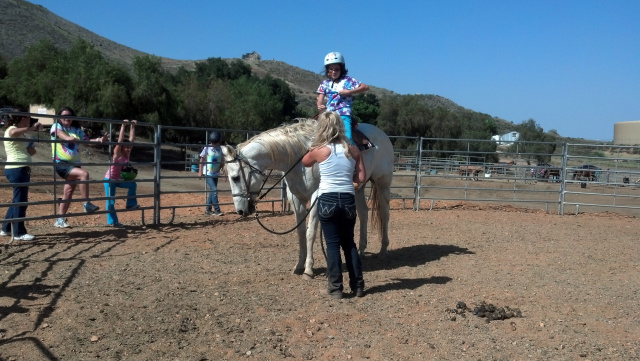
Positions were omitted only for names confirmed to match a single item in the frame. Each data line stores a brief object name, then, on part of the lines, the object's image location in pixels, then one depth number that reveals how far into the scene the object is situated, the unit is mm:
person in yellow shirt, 6463
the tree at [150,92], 29500
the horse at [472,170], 22731
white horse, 4977
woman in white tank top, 4340
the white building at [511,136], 54688
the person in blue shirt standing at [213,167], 9453
